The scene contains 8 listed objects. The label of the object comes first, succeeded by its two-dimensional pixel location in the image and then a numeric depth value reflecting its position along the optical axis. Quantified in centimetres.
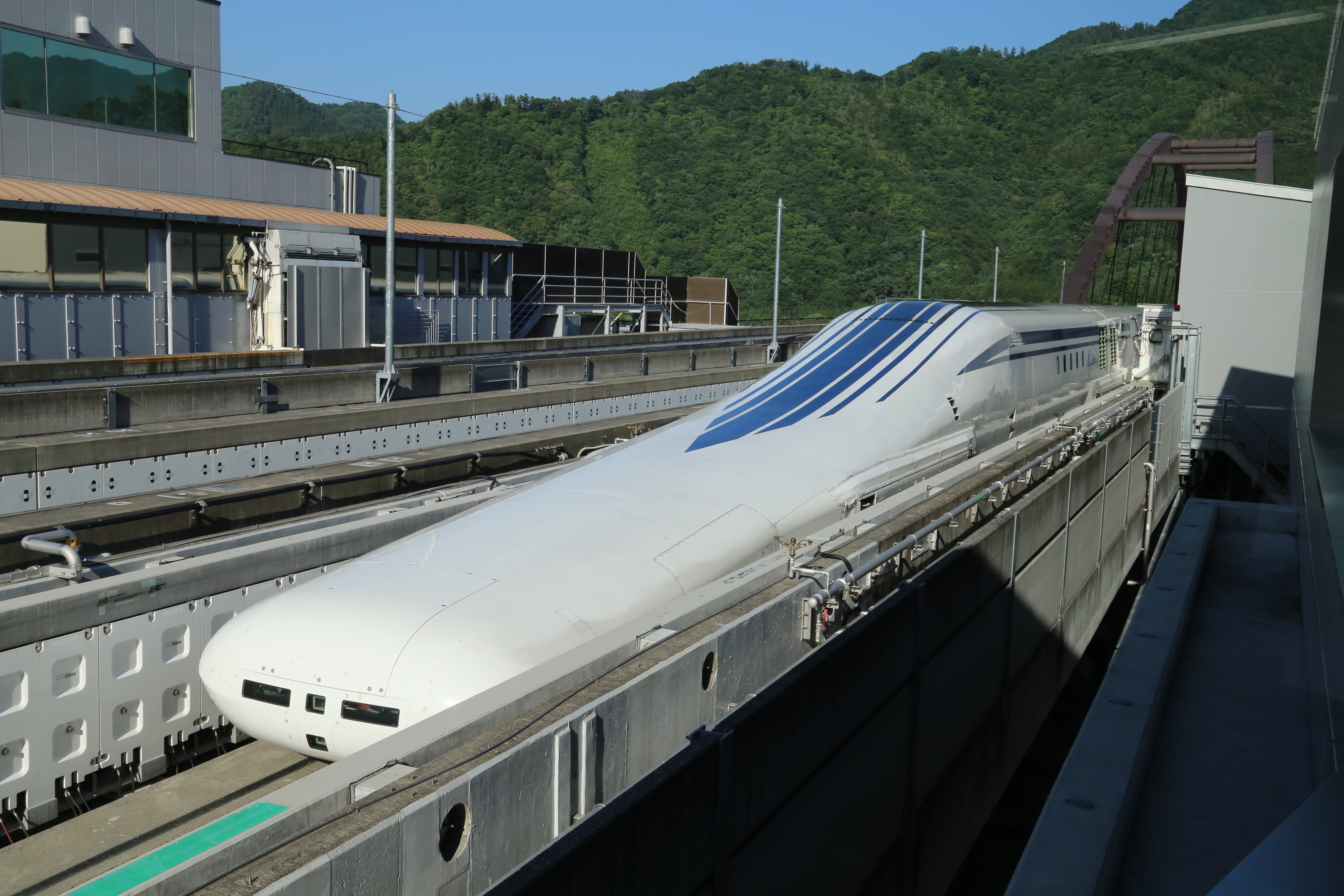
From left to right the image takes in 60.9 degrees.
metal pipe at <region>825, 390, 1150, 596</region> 961
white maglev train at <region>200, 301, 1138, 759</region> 777
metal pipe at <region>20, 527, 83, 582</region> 887
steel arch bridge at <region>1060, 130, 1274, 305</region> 6081
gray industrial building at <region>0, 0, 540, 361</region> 2309
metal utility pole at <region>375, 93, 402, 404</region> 1991
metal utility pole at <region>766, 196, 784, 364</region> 3559
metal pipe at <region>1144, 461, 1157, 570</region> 2772
